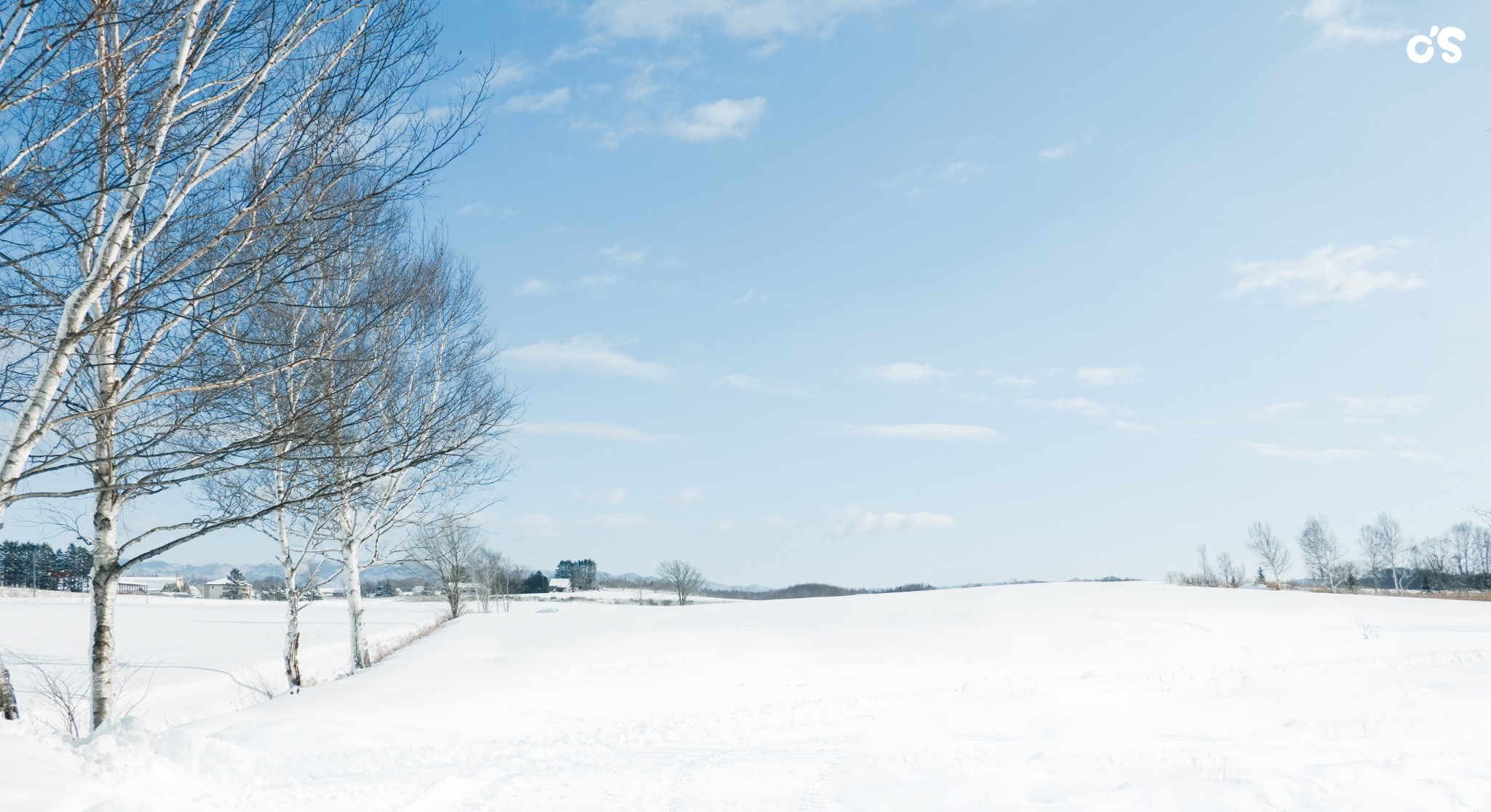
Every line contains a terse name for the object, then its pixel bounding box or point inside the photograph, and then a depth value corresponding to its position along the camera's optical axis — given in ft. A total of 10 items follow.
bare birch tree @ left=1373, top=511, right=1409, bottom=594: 233.96
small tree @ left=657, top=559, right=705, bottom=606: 239.71
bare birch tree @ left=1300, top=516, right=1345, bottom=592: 222.69
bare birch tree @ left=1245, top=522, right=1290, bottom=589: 234.38
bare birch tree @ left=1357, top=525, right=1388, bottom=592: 236.22
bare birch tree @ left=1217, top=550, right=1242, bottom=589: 237.25
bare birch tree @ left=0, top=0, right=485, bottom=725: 13.93
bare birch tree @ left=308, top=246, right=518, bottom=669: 41.74
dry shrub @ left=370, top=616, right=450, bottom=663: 63.98
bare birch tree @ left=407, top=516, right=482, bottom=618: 112.68
